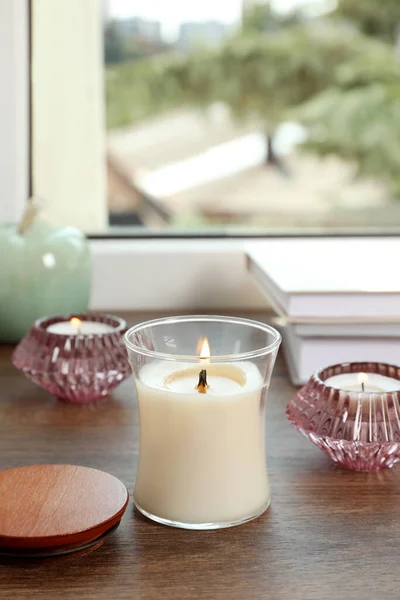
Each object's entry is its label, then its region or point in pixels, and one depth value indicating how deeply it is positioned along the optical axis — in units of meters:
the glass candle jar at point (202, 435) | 0.47
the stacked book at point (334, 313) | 0.71
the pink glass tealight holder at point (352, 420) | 0.54
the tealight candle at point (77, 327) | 0.74
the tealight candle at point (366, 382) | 0.58
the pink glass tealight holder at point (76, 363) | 0.68
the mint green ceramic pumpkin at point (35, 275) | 0.86
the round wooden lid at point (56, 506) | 0.42
